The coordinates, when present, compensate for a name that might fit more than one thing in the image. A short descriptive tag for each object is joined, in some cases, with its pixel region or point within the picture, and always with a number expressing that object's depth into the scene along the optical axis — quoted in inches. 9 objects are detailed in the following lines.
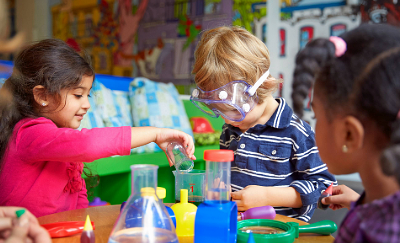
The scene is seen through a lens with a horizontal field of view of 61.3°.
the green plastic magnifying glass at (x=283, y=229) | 26.3
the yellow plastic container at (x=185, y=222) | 29.4
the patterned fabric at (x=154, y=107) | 100.7
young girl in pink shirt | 33.1
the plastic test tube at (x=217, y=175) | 23.8
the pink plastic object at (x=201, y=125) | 111.4
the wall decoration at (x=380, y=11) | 104.8
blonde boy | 42.3
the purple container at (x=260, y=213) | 31.5
